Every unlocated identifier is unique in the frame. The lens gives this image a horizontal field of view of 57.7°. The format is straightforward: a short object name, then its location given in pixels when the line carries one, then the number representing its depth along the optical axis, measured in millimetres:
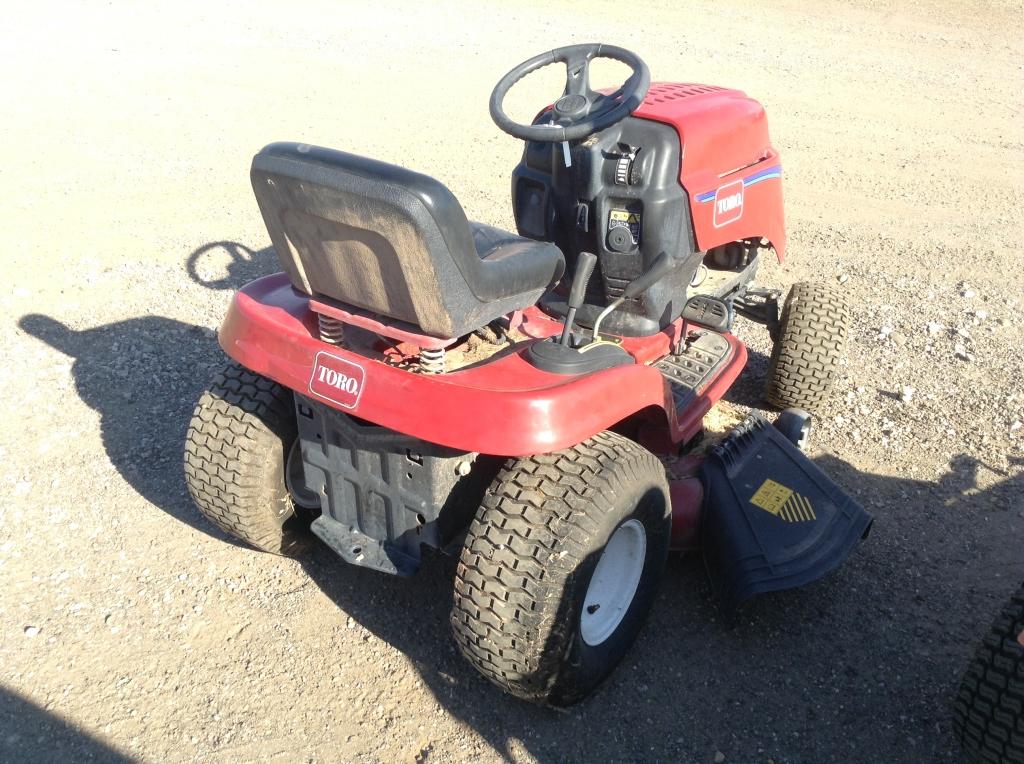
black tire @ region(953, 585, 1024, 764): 2217
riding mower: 2322
